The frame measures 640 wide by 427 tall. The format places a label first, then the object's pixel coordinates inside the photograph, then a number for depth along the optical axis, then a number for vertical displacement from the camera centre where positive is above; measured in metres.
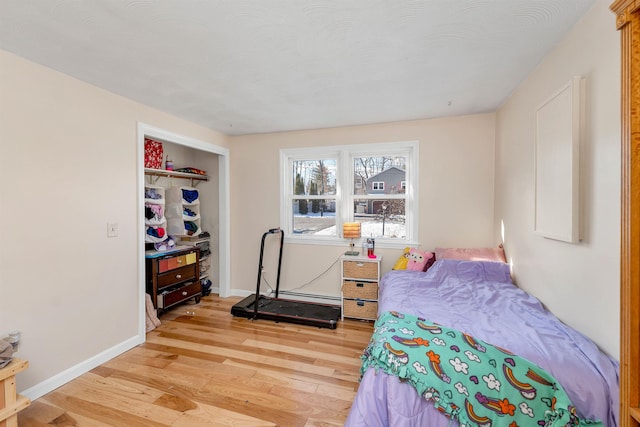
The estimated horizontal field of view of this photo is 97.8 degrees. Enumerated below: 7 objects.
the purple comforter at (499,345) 1.24 -0.71
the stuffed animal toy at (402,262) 3.14 -0.59
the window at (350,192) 3.49 +0.25
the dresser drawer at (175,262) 3.23 -0.61
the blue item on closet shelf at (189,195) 3.85 +0.24
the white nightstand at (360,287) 3.21 -0.89
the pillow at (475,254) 2.81 -0.45
